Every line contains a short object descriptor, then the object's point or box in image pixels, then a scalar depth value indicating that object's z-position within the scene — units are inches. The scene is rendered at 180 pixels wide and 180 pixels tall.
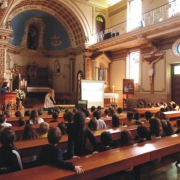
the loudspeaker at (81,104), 306.3
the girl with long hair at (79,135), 116.1
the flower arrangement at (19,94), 404.5
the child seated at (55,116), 216.8
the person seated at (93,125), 157.3
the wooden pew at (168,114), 216.4
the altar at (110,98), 572.3
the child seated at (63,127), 153.3
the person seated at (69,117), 165.2
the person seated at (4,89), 361.8
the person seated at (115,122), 176.9
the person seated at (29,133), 139.2
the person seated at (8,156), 90.3
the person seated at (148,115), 217.0
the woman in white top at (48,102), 401.9
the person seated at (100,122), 189.4
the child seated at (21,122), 179.1
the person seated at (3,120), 166.7
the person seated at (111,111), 239.1
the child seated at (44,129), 138.7
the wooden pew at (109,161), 76.8
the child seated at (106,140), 111.0
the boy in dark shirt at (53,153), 85.1
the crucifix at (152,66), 505.7
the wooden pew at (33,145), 113.2
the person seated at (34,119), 192.9
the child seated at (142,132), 132.4
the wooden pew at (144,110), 292.6
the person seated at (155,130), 138.1
